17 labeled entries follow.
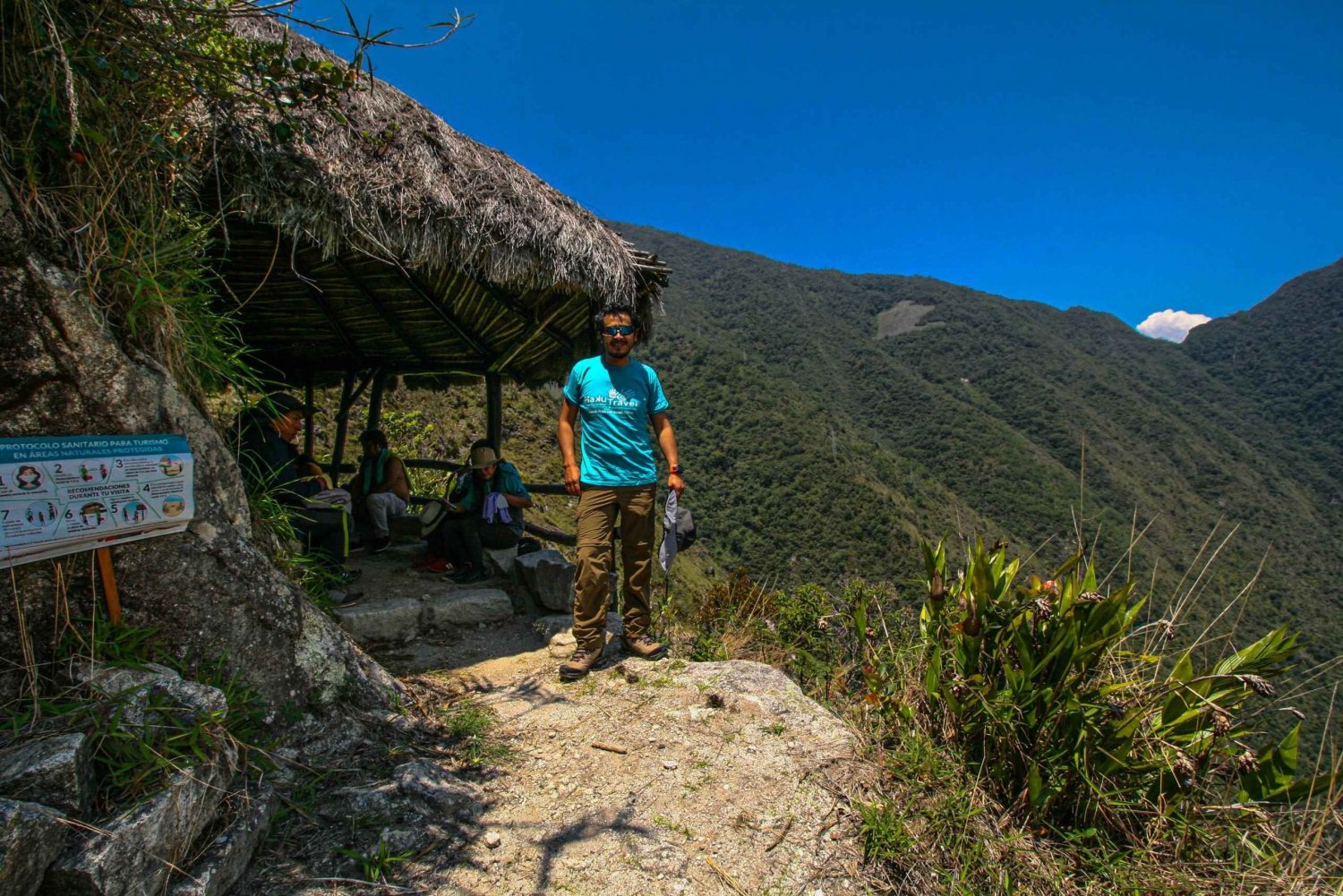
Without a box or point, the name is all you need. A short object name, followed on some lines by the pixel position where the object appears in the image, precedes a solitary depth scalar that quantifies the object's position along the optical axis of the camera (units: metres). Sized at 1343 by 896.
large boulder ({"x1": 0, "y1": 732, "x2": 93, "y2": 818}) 1.29
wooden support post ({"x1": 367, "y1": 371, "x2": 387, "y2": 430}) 5.80
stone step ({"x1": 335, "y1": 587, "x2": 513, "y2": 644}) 3.35
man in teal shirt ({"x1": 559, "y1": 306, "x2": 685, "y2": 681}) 3.09
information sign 1.49
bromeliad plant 2.02
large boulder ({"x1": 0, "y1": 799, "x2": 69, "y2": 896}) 1.14
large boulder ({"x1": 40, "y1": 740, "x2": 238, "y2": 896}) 1.25
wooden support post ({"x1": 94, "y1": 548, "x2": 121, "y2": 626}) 1.71
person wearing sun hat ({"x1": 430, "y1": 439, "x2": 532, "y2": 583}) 4.28
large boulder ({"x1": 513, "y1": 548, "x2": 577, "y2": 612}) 3.96
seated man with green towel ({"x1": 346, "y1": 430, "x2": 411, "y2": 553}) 4.67
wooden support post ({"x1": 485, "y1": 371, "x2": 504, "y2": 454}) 5.30
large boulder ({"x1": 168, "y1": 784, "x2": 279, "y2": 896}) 1.43
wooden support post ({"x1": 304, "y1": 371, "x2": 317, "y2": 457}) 5.86
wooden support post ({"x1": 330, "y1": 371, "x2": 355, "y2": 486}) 5.89
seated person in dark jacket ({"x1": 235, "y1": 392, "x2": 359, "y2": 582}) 2.96
